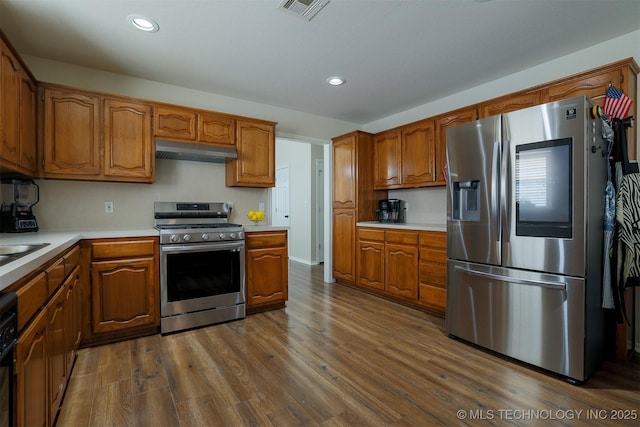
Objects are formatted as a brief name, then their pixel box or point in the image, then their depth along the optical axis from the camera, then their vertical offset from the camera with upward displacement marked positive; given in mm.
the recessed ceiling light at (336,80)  3291 +1433
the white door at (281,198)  6703 +315
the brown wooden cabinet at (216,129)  3275 +912
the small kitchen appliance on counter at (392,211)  4297 +7
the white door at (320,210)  6059 +34
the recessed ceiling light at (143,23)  2239 +1421
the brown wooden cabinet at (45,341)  1065 -561
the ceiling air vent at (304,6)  2068 +1417
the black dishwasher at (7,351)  892 -410
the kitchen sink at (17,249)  1596 -193
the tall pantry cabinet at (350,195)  4301 +246
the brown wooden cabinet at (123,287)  2516 -638
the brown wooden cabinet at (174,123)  3049 +910
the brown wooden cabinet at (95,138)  2617 +677
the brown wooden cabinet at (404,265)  3197 -631
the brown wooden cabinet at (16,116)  1906 +678
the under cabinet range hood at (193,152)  3029 +623
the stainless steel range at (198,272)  2791 -578
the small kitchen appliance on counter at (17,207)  2451 +47
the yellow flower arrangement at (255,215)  3785 -39
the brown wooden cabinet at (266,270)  3287 -638
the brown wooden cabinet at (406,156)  3668 +710
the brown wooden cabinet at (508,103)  2748 +1018
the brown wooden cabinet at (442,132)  3315 +910
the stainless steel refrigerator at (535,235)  1956 -168
